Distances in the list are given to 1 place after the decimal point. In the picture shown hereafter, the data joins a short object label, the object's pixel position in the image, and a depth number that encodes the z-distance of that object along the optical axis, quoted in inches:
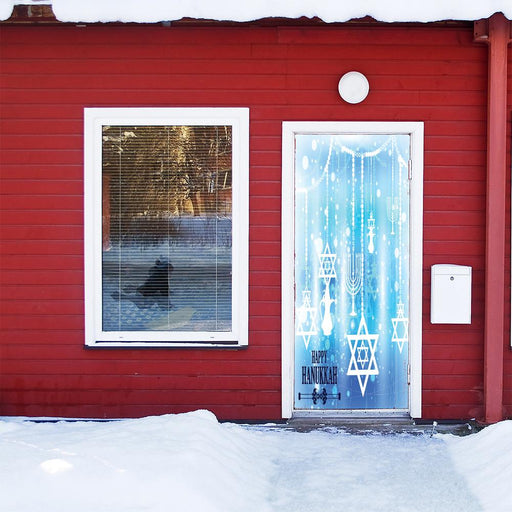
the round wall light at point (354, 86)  227.3
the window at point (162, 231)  231.8
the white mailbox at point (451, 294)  224.4
